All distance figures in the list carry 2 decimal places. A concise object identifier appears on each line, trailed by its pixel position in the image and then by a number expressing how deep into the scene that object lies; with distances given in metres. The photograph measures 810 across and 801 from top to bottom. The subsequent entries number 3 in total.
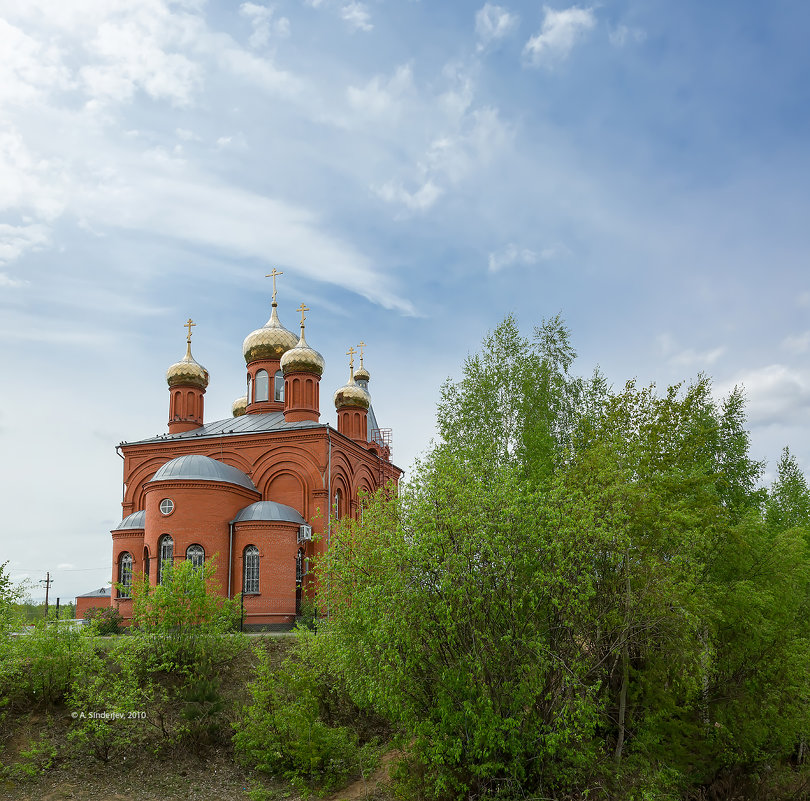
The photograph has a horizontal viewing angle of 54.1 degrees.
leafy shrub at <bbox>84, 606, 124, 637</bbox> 23.72
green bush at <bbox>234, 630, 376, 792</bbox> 13.79
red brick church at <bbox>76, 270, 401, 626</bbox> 25.19
